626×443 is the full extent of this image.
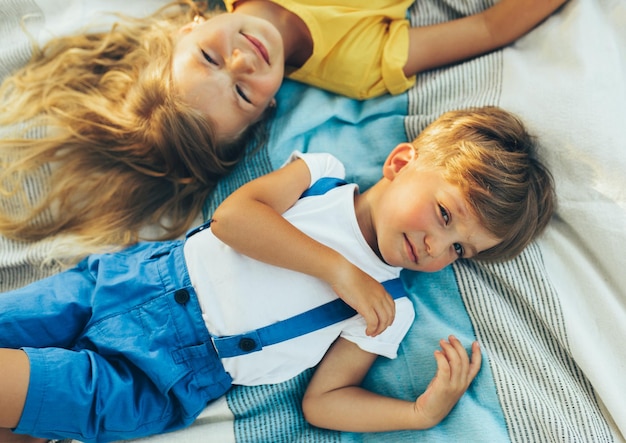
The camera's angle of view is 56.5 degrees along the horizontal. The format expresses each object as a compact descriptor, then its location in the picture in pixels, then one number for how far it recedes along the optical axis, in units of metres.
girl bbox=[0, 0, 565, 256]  1.25
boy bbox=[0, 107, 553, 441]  1.01
